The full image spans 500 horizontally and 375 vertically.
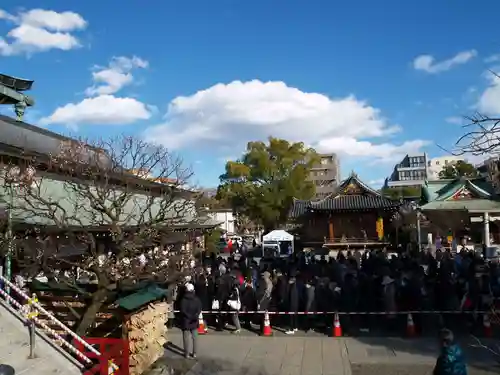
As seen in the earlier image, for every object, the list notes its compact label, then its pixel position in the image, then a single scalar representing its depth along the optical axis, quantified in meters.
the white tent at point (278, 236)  34.12
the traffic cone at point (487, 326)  11.20
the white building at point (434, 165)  114.41
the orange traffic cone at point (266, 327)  12.20
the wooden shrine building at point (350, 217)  35.25
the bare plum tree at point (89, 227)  9.51
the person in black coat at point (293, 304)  12.47
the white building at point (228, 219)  66.81
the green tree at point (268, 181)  50.72
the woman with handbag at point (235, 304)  12.47
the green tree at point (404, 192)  67.26
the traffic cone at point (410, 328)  11.62
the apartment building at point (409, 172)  104.69
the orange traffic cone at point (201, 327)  12.57
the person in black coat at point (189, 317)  10.14
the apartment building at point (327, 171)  96.38
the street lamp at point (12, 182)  9.77
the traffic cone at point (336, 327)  11.90
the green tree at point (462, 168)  52.70
